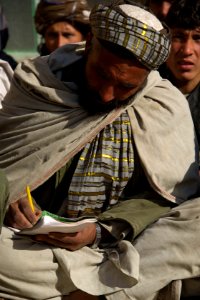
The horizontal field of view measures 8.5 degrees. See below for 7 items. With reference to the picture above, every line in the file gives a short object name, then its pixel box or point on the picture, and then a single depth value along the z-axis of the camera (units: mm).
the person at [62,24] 13042
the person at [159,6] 11901
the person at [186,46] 9904
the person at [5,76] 9844
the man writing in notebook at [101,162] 7529
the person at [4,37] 13732
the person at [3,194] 6450
